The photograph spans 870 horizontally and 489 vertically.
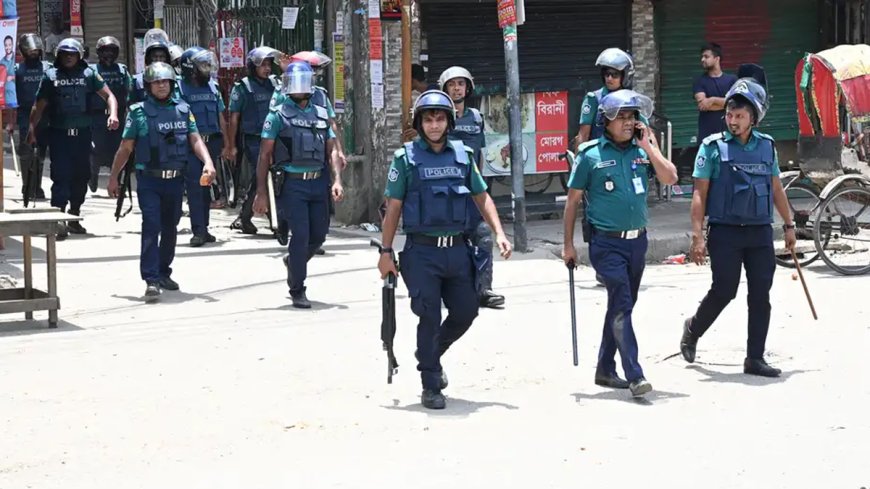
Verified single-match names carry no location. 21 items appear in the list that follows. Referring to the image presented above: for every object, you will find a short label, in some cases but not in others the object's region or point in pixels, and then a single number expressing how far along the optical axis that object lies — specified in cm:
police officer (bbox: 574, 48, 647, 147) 1125
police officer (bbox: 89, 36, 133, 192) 1572
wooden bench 1020
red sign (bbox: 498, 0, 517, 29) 1359
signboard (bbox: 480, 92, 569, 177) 1580
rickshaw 1288
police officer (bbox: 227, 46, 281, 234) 1448
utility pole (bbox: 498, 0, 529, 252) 1362
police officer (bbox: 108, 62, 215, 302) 1136
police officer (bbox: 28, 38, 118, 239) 1469
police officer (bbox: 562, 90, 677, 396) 818
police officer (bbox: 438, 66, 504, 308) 1053
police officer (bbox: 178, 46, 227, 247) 1413
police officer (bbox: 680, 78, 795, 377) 872
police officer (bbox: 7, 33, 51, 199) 1666
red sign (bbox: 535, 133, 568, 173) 1614
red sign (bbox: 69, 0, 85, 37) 2378
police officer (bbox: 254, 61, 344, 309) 1097
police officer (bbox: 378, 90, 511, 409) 790
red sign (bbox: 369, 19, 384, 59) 1465
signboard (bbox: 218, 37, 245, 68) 1745
